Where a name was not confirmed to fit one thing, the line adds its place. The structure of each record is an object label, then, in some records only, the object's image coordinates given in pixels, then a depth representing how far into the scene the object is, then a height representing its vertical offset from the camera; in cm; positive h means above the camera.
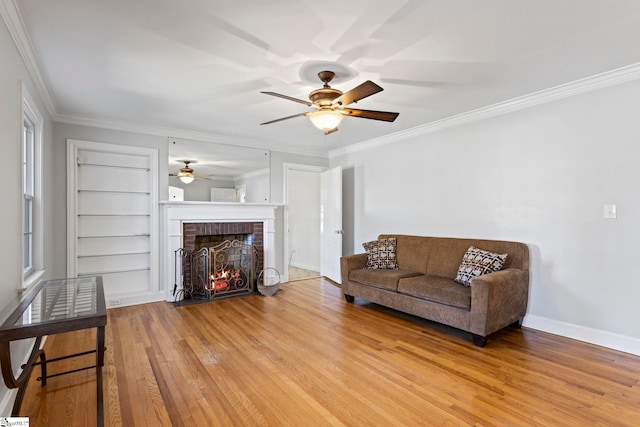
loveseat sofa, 302 -74
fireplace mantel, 455 -3
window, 294 +17
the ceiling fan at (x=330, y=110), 272 +90
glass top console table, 161 -55
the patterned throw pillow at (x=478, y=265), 338 -52
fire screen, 466 -83
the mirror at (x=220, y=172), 469 +67
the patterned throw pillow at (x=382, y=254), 444 -55
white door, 560 -15
